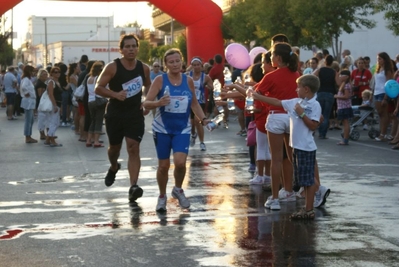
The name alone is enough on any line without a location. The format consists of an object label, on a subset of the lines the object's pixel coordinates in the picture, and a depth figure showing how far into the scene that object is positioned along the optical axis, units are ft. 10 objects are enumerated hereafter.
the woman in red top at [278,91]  32.17
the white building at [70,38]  305.61
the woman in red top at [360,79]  72.08
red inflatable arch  106.22
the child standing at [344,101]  63.00
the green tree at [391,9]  78.64
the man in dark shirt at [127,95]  34.96
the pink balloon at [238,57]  52.49
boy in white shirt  29.78
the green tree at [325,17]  106.01
